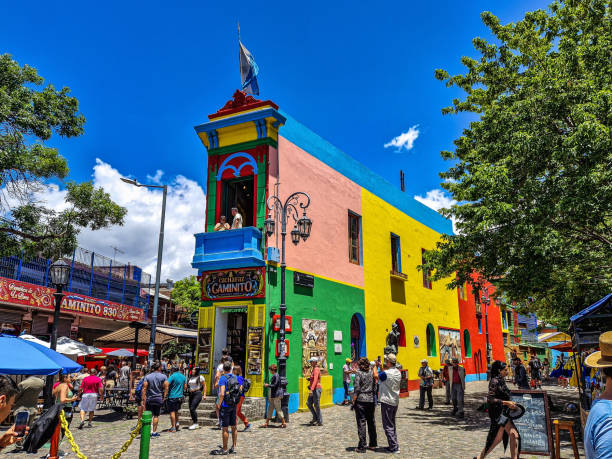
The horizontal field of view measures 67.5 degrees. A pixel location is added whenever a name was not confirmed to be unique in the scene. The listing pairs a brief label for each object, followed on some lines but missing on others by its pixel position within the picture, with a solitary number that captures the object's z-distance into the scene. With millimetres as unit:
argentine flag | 17031
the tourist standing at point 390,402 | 8828
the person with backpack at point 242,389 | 10247
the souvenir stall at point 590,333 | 8156
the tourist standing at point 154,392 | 10539
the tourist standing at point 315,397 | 11938
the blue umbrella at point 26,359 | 5477
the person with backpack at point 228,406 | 8844
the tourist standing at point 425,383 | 15219
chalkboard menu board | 7641
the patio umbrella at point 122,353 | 23570
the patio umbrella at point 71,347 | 16344
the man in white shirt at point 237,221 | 15310
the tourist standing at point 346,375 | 16172
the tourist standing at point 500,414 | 7410
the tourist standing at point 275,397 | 12047
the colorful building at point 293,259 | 14578
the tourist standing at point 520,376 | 15386
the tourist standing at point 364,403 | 8867
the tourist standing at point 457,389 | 13656
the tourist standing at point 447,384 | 16188
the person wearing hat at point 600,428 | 2285
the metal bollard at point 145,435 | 5992
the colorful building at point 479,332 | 29562
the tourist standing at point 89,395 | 12625
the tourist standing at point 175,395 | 11227
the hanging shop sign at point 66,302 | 20828
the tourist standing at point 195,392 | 12344
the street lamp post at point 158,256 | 17312
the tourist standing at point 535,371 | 21328
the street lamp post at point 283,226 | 12923
